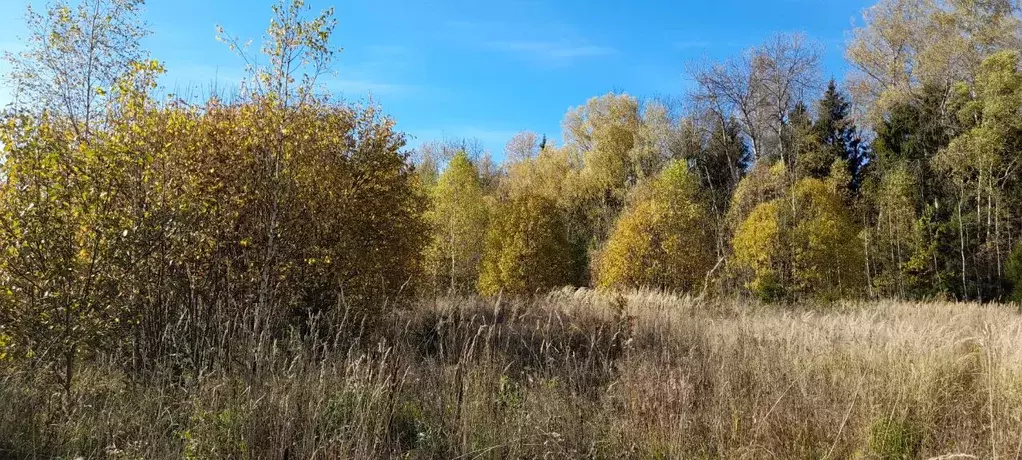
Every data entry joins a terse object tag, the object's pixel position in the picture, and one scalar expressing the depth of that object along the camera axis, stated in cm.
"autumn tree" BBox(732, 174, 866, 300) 2184
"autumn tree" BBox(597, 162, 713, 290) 1877
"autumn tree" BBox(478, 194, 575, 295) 2217
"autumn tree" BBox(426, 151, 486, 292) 2695
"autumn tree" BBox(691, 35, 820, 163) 2912
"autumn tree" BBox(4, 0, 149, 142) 935
